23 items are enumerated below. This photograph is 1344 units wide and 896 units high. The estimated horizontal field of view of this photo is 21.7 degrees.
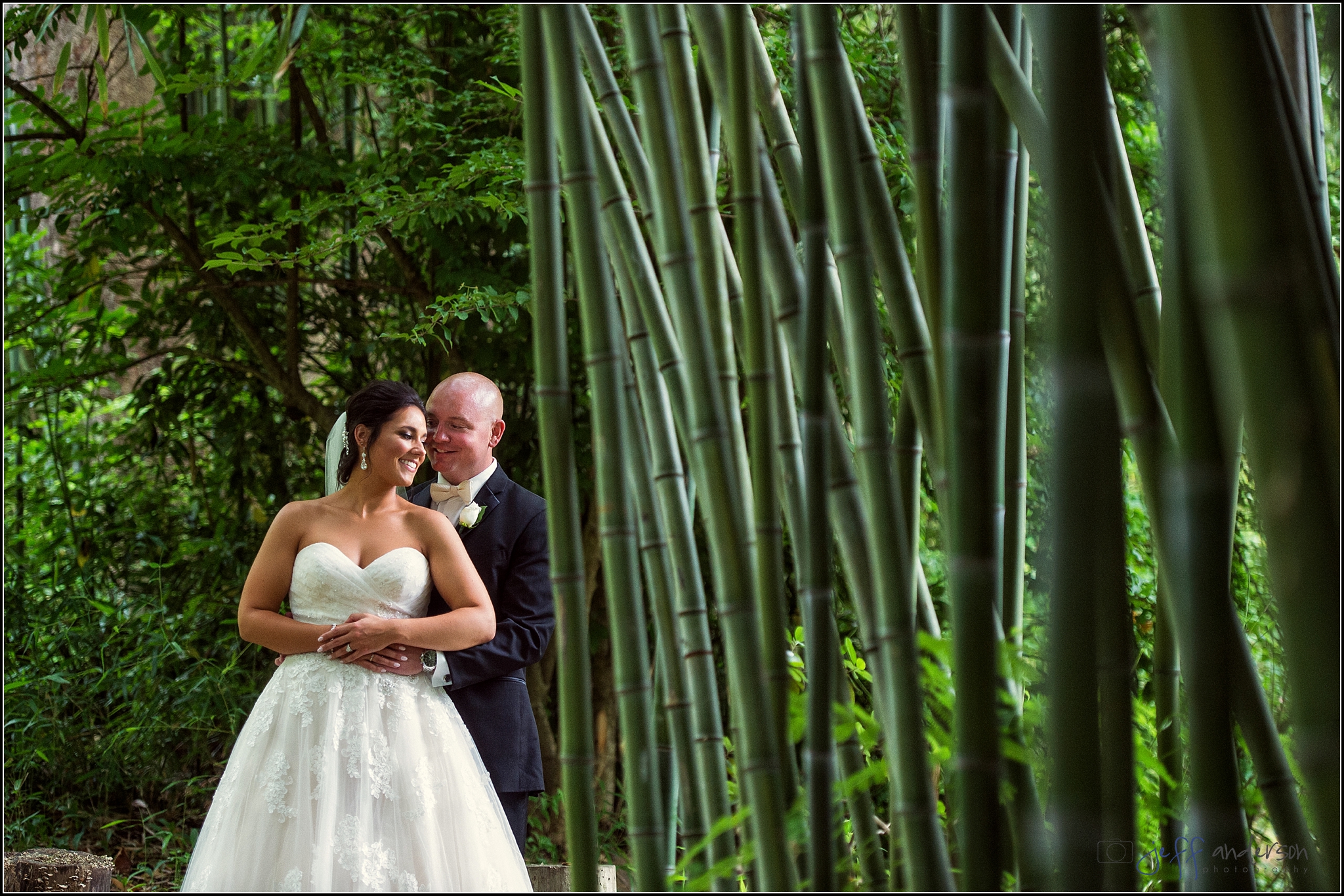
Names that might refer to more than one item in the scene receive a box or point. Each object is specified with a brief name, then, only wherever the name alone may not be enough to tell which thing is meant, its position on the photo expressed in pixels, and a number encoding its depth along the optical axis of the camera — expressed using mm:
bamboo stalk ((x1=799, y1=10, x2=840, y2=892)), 5055
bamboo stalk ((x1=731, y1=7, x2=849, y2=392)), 6439
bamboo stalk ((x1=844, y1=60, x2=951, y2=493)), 5543
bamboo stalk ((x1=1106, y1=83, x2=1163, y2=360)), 6382
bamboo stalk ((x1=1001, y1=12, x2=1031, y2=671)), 6386
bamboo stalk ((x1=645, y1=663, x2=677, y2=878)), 6384
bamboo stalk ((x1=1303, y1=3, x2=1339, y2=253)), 5957
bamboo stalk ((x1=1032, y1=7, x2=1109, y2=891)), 3988
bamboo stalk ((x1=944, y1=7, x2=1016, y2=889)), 4221
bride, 7255
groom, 7601
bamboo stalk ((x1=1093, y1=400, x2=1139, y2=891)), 4444
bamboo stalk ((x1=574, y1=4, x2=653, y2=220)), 6126
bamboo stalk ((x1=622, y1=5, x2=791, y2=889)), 5049
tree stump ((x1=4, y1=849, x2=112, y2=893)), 7710
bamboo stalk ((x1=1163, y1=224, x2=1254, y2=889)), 4146
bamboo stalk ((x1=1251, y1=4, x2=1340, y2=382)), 3706
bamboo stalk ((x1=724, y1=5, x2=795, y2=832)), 5233
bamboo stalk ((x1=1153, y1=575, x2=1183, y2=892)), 6384
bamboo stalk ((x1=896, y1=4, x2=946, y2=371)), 4997
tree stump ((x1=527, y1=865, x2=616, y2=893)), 7975
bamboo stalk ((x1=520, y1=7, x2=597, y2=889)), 5188
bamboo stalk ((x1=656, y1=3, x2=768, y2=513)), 5598
